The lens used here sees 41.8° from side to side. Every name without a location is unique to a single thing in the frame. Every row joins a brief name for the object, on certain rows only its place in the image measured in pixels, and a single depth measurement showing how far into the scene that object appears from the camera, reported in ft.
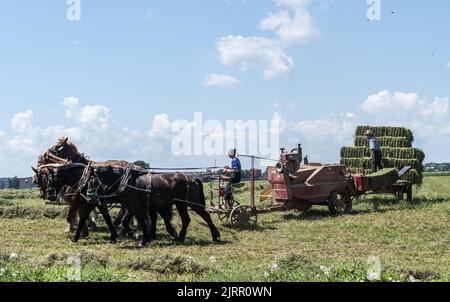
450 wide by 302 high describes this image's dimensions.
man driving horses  52.60
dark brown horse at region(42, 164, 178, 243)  45.11
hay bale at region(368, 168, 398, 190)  63.21
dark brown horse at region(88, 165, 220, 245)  44.62
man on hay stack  68.24
